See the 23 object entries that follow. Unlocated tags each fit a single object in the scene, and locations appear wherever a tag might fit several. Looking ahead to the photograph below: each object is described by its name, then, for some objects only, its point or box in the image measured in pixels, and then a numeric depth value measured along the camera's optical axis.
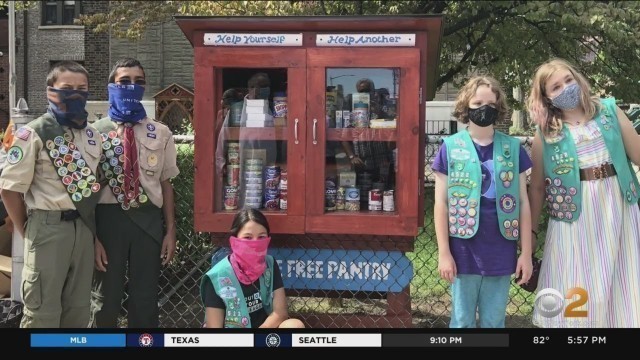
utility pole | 18.75
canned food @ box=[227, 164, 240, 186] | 3.78
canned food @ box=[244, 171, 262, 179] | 3.77
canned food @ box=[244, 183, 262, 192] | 3.75
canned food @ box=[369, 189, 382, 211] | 3.71
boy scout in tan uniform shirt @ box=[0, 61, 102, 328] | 3.17
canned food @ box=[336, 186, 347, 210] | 3.71
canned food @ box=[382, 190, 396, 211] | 3.68
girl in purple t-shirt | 3.08
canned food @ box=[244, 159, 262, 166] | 3.78
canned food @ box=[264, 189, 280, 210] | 3.74
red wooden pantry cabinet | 3.53
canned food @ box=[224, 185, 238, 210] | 3.77
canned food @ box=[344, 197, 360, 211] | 3.72
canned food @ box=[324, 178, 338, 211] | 3.70
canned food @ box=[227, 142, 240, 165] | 3.78
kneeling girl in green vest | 3.26
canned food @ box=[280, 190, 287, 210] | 3.69
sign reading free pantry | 3.69
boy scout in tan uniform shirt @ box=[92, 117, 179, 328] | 3.48
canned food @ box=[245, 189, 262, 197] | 3.74
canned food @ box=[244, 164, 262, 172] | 3.78
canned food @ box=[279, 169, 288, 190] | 3.69
